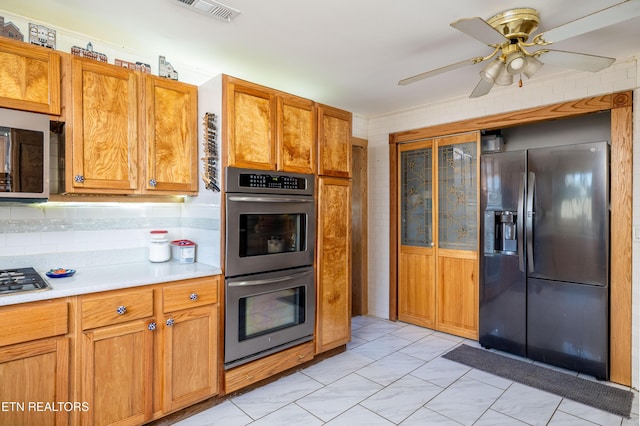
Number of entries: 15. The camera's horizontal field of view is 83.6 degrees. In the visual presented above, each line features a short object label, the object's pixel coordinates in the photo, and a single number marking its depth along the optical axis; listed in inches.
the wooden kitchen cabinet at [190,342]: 86.7
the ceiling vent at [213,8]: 79.2
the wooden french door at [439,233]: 145.8
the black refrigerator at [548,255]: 111.1
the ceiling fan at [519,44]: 67.5
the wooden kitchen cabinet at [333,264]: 120.0
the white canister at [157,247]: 106.0
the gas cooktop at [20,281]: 69.0
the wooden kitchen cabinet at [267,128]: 97.3
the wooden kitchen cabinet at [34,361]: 66.2
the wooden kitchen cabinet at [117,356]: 75.1
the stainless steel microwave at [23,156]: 75.1
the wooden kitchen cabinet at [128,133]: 85.0
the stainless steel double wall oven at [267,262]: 96.7
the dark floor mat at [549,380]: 97.9
